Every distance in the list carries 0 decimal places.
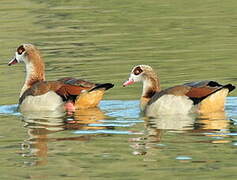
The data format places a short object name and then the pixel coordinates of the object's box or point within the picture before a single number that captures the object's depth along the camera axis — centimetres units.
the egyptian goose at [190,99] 1680
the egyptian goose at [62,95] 1808
